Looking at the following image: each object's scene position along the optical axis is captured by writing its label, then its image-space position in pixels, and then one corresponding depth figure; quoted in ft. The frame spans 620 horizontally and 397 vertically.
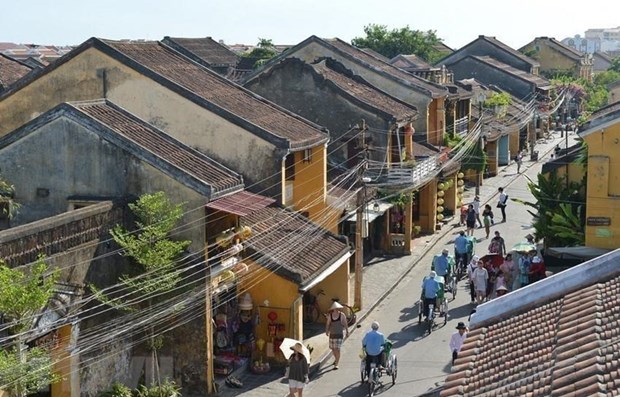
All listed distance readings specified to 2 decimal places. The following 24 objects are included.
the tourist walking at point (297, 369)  59.93
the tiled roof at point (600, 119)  80.64
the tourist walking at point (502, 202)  124.88
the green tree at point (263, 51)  212.56
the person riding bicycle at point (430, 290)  76.48
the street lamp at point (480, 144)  140.28
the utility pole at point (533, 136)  202.18
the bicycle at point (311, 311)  81.61
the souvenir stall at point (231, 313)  65.10
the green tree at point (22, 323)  44.75
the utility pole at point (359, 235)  81.92
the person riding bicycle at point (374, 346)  63.05
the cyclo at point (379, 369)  63.16
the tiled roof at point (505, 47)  236.55
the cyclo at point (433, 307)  77.02
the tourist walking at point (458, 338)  62.39
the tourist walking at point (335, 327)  69.41
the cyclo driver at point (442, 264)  84.48
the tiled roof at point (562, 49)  299.60
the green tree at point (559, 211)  85.97
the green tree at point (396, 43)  268.82
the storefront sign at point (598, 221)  82.84
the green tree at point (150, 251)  57.21
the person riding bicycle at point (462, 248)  92.12
